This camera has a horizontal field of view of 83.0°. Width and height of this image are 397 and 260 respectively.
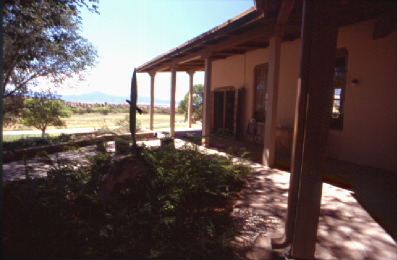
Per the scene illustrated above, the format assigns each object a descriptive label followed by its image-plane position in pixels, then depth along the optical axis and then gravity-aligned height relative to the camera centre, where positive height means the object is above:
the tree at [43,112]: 8.32 -0.44
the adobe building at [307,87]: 1.81 +0.42
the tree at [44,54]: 5.43 +1.53
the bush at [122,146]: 3.58 -0.71
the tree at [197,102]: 16.08 +0.29
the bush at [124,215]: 2.19 -1.30
